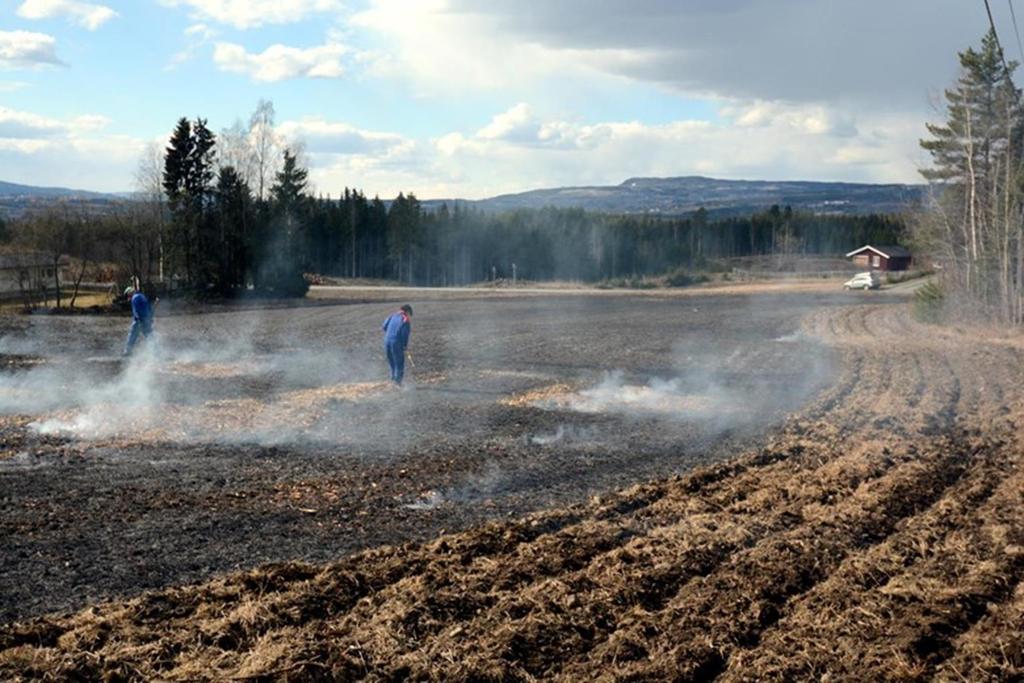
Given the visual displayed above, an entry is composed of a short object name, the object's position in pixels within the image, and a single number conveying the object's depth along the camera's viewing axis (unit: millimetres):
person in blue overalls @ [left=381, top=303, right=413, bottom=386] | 19672
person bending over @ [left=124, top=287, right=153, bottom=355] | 23891
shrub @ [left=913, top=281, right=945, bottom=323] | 41312
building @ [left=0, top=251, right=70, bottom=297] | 43062
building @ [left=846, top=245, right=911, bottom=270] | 100875
